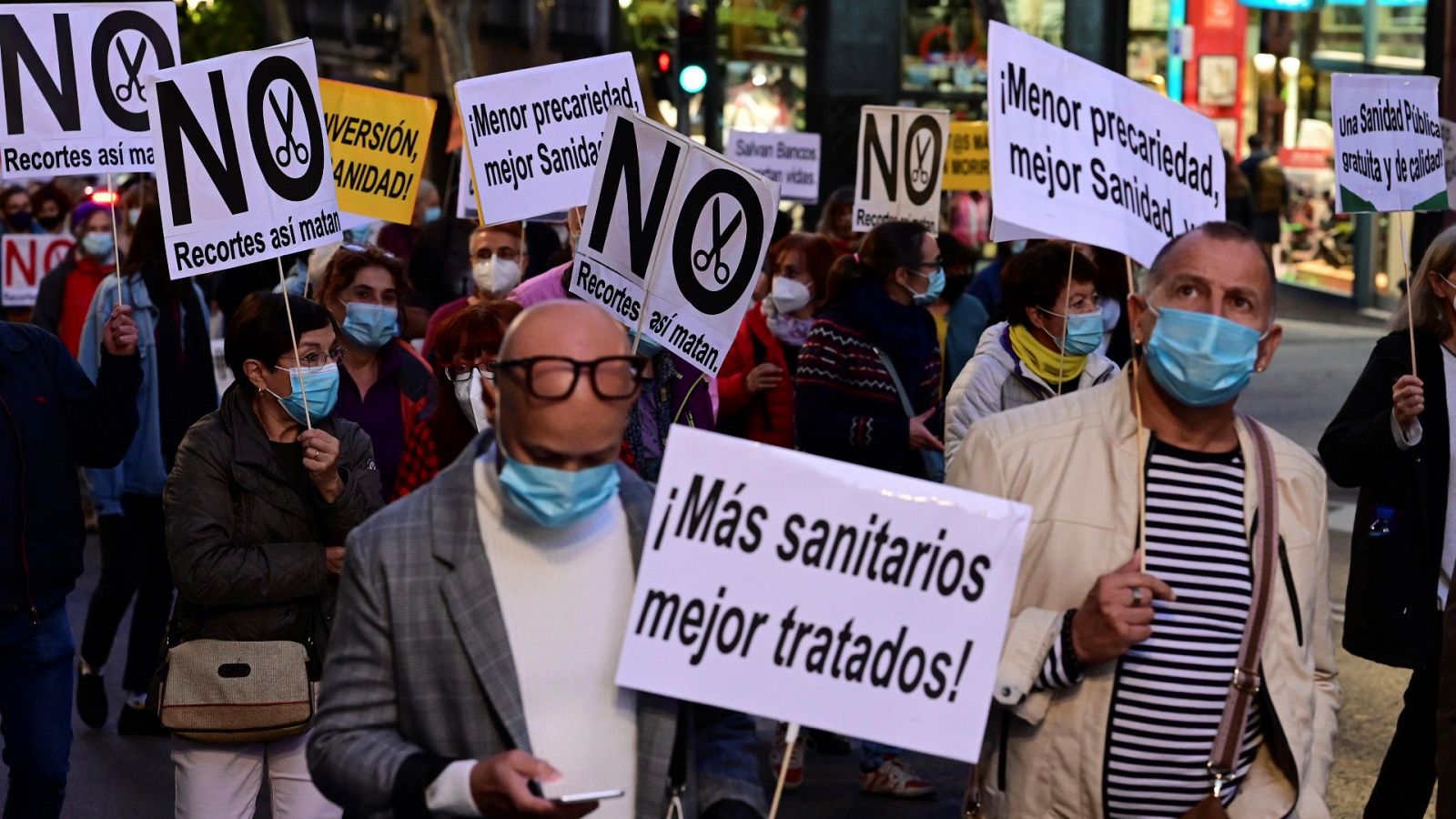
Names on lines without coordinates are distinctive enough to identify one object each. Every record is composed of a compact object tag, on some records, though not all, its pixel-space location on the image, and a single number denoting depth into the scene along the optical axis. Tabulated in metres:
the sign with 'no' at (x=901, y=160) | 11.43
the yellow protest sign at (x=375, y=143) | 9.20
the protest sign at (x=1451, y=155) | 9.70
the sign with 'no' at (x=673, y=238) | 5.88
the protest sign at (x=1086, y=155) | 4.24
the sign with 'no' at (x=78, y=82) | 7.45
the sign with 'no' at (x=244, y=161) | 6.16
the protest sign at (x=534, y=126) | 7.73
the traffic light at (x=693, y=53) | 18.00
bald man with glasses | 3.04
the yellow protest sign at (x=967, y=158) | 13.75
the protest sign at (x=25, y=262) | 14.71
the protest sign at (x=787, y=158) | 14.75
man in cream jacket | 3.56
